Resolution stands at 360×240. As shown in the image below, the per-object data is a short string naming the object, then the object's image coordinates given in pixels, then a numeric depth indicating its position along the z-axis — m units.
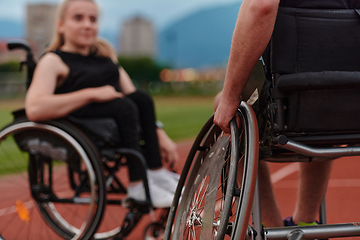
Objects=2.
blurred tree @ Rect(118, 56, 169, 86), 47.34
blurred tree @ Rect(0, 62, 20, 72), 43.62
